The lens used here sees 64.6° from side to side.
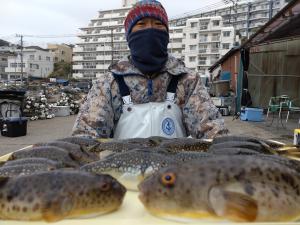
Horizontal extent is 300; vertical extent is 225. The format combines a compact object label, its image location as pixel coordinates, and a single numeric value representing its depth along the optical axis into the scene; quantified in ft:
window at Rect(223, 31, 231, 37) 186.10
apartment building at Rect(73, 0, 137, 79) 235.94
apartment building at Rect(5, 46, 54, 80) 236.95
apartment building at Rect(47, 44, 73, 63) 277.92
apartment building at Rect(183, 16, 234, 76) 189.74
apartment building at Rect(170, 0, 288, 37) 249.43
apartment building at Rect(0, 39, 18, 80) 243.20
